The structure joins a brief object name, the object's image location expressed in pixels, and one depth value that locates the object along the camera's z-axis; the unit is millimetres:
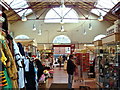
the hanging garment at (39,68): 5094
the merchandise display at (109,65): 4165
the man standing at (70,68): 5766
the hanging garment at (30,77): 3632
